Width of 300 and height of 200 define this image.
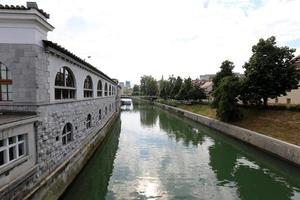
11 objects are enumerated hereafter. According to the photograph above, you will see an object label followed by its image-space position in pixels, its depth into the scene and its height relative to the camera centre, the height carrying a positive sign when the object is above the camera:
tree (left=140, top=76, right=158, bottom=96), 128.34 +4.98
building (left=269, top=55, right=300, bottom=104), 38.16 -0.53
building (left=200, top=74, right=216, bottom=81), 153.07 +11.63
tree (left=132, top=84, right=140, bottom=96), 179.10 +4.24
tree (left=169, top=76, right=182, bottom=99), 79.94 +2.82
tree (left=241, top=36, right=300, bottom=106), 29.72 +2.80
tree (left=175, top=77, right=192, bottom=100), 68.44 +1.81
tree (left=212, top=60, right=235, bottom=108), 43.62 +4.46
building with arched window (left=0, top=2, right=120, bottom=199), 9.27 -0.46
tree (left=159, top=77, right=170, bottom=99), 94.95 +2.59
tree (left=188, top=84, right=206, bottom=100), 61.81 +0.57
